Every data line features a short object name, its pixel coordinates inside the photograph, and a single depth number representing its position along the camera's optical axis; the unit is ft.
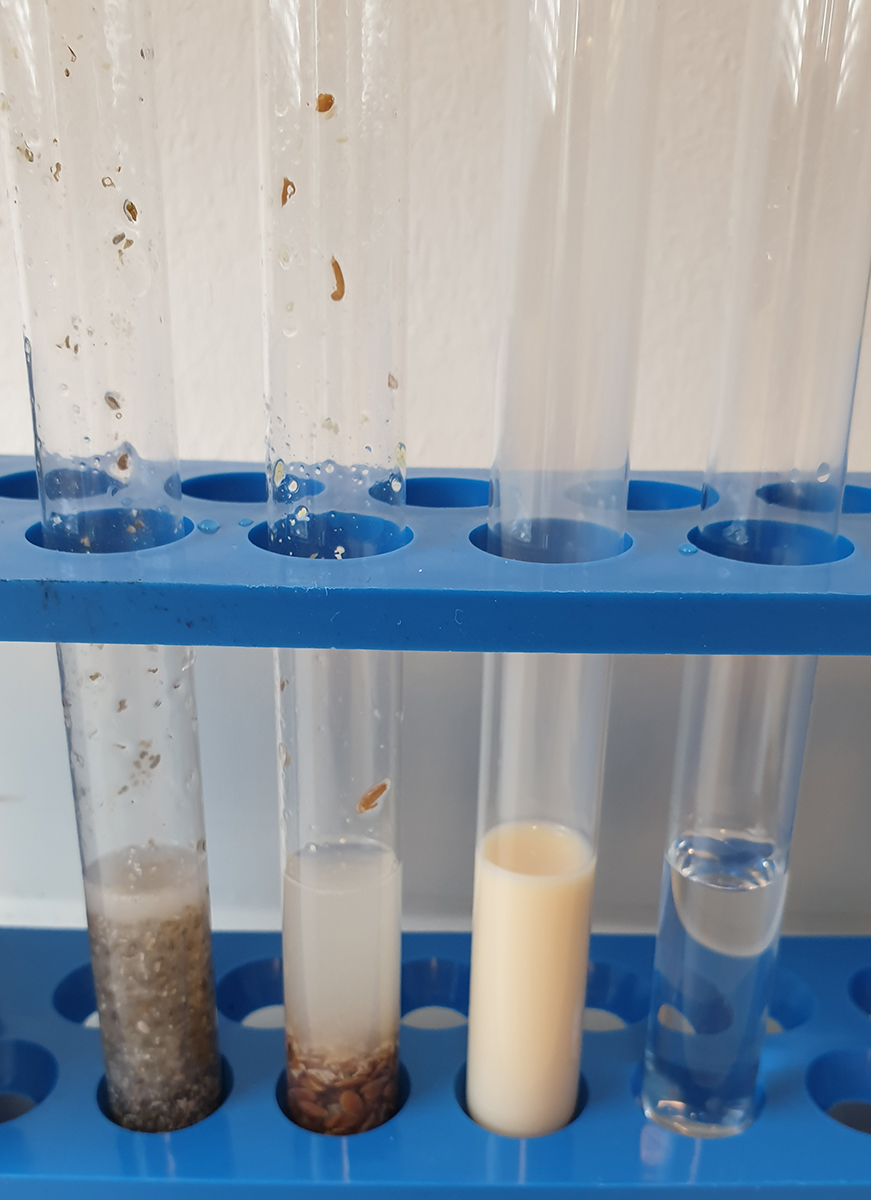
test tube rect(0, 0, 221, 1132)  0.34
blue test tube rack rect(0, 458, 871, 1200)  0.34
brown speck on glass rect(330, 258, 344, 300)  0.35
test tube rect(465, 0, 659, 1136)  0.33
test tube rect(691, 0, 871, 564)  0.34
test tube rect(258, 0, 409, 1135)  0.34
